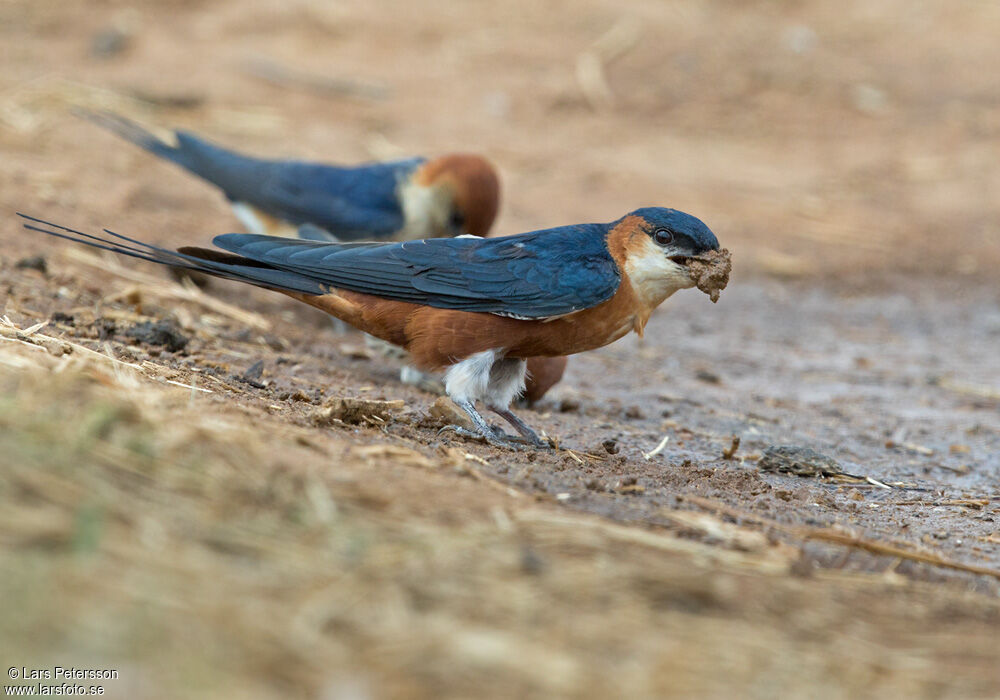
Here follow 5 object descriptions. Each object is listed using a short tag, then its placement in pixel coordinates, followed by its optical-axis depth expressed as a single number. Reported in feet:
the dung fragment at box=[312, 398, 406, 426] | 26.50
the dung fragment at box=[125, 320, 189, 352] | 33.35
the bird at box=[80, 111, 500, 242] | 50.44
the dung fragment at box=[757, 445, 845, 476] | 32.19
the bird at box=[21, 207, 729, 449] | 30.53
